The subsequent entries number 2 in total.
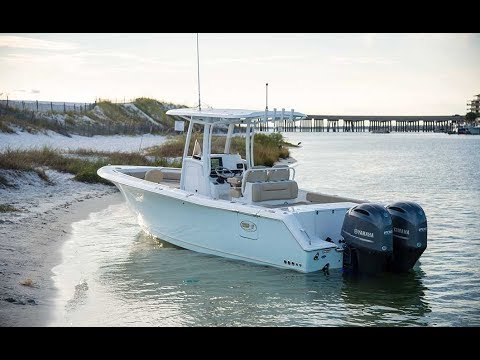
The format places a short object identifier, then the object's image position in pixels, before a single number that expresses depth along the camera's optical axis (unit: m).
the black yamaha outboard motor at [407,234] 9.02
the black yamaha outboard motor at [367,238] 8.76
